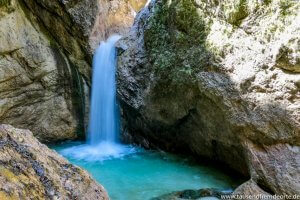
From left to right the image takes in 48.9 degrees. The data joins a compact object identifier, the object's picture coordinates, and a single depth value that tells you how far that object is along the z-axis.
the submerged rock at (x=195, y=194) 5.85
